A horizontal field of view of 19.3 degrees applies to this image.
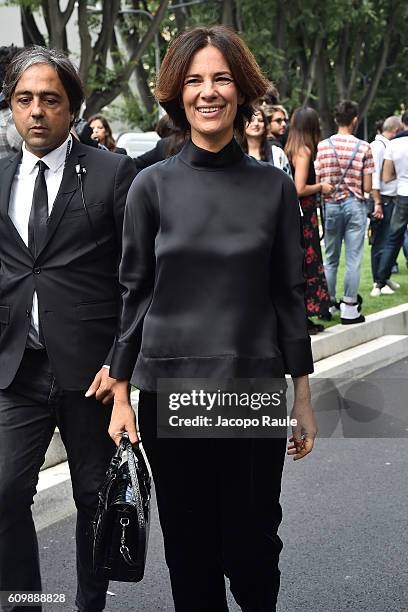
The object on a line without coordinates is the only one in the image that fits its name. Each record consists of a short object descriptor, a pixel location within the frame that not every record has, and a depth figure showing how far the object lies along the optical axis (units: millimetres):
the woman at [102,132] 10641
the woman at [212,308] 3117
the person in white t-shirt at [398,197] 12430
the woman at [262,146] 8156
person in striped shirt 10242
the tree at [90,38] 19250
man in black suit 3734
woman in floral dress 9266
